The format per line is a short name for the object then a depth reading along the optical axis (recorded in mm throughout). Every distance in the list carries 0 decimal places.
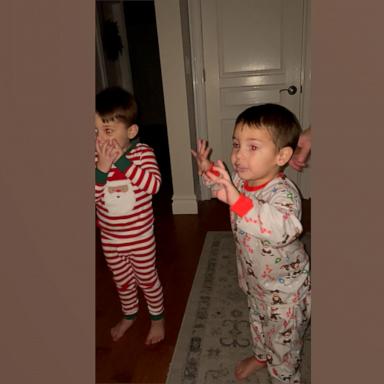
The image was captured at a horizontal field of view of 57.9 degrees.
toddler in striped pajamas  1304
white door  2941
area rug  1418
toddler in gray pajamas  901
